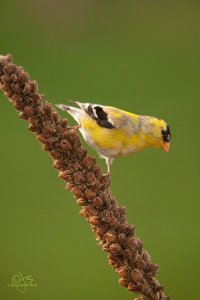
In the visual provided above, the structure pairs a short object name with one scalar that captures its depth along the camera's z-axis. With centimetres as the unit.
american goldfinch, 635
